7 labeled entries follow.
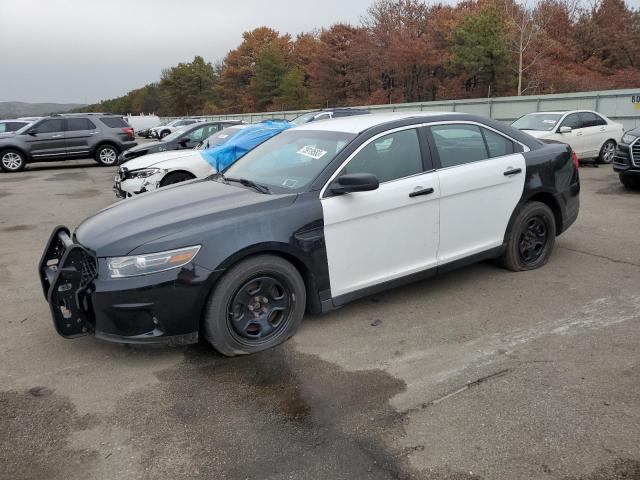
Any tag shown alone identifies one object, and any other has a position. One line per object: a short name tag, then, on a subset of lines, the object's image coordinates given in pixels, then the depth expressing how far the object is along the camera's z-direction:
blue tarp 9.00
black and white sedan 3.51
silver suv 17.31
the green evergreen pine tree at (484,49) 42.34
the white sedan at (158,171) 8.76
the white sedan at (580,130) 13.08
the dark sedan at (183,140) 12.74
